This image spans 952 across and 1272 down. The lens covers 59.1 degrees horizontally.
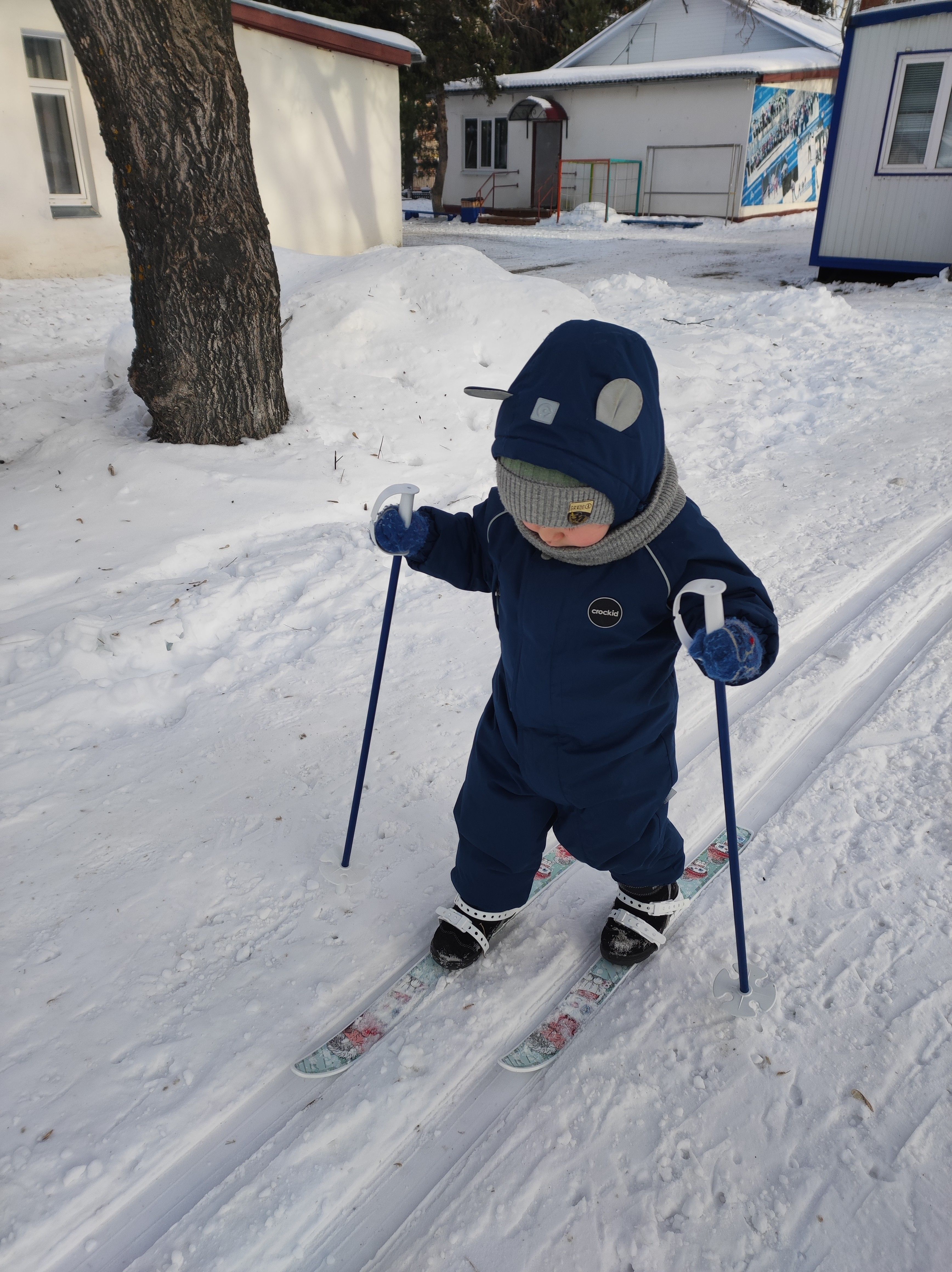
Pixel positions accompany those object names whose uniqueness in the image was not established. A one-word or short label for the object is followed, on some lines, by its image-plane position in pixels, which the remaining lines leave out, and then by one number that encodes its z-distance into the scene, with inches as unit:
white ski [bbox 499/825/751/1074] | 71.2
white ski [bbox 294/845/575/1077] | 70.7
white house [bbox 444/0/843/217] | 821.9
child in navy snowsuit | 58.9
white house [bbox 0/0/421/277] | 376.5
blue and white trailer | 431.8
